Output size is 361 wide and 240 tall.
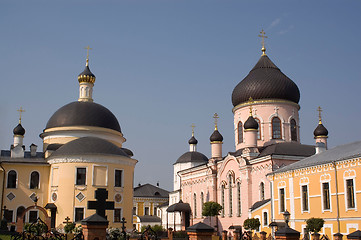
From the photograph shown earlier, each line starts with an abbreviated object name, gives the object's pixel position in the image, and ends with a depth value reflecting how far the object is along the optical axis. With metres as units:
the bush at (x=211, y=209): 37.16
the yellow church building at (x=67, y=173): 33.50
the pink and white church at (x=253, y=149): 33.81
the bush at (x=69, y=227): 30.09
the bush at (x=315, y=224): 24.14
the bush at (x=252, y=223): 30.23
